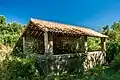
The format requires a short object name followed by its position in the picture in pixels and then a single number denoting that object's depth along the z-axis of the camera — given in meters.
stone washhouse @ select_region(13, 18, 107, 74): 5.99
